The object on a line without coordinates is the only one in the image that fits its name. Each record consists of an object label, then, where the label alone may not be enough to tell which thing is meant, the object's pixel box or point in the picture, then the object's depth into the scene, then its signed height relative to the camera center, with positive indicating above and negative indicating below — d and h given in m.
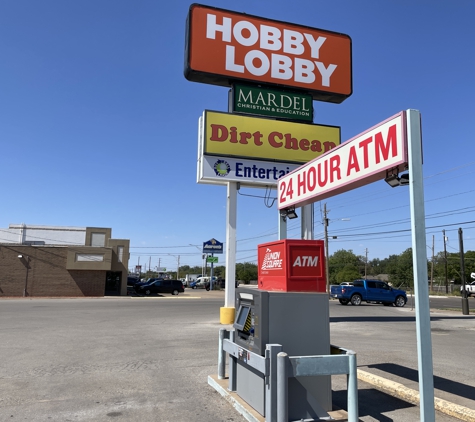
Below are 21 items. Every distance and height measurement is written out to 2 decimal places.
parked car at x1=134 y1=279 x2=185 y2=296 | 40.53 -1.48
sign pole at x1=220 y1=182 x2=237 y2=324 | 14.82 +0.80
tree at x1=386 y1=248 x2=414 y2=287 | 89.53 +1.69
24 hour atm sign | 4.49 +1.41
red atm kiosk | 5.18 +0.10
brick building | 34.22 +0.06
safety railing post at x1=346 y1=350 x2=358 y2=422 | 4.46 -1.22
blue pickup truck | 29.92 -1.26
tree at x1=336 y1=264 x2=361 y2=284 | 98.52 -0.15
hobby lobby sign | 15.05 +8.17
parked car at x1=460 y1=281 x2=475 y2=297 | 56.50 -1.57
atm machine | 4.75 -0.72
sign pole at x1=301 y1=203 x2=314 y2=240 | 15.44 +1.96
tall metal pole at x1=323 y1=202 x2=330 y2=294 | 45.06 +5.79
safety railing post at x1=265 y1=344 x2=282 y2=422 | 4.37 -1.11
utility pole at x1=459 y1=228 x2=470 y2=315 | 22.09 -1.00
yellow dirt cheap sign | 15.17 +5.07
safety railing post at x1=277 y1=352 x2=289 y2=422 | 4.27 -1.17
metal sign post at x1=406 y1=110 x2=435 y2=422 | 4.05 +0.13
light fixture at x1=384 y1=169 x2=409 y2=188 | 4.51 +1.06
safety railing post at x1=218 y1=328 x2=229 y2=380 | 6.16 -1.28
